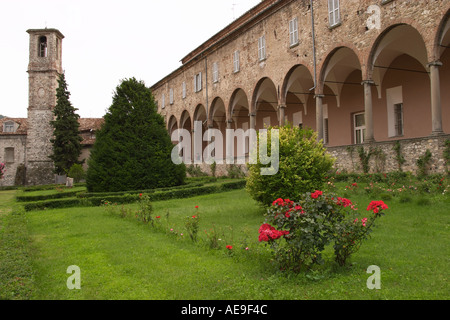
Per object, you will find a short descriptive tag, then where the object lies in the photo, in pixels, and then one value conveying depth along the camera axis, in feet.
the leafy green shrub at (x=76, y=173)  90.89
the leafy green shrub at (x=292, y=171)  28.07
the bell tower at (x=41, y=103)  117.19
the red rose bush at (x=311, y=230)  14.28
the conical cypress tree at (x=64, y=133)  107.86
